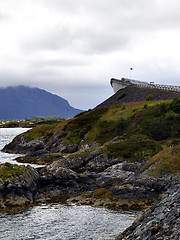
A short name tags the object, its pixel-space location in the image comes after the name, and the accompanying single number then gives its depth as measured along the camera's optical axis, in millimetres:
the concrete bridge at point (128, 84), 107938
